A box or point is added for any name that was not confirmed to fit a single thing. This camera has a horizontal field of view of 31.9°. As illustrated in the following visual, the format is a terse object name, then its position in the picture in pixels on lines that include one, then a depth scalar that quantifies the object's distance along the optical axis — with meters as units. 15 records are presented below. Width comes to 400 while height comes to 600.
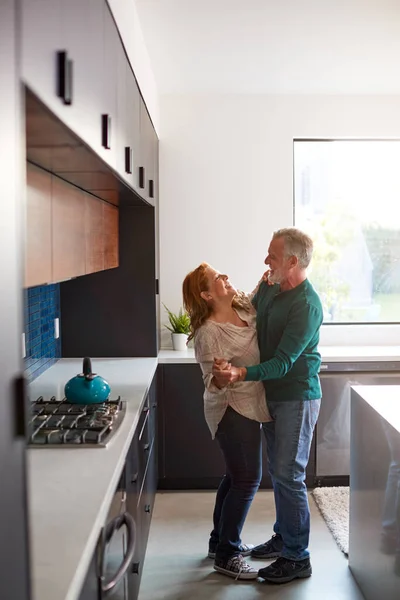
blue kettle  2.78
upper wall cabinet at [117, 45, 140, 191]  2.64
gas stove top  2.30
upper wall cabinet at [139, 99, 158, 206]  3.55
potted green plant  4.70
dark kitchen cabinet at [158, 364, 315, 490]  4.38
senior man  2.98
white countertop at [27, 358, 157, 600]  1.36
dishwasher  4.41
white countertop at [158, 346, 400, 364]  4.39
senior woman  3.03
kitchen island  2.57
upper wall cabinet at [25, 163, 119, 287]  1.95
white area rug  3.66
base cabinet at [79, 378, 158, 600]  1.72
